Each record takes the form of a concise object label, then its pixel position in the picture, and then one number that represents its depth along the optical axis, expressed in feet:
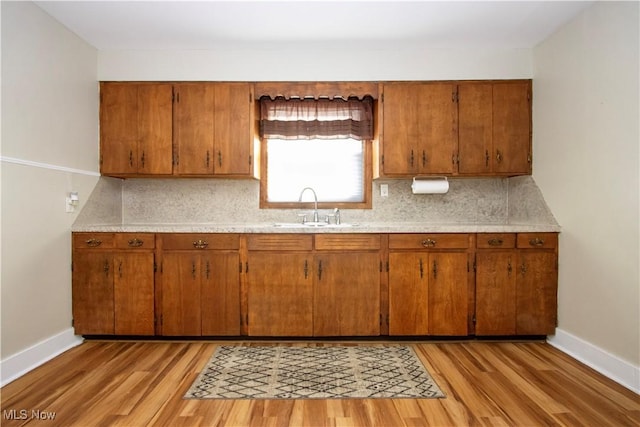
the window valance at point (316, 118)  12.38
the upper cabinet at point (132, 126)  11.73
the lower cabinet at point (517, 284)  10.63
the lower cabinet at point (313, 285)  10.64
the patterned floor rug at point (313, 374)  7.68
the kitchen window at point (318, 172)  12.94
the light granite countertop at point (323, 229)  10.65
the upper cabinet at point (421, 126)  11.72
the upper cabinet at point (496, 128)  11.70
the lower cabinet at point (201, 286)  10.67
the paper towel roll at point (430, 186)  12.20
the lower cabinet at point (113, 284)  10.62
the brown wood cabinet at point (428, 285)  10.63
